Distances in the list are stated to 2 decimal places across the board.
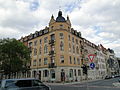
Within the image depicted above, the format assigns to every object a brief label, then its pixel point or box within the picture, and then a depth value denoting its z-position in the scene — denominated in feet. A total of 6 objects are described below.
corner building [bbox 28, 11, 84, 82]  79.19
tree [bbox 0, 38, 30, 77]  56.68
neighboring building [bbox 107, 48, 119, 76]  173.33
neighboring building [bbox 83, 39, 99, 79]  104.35
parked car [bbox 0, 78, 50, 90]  22.14
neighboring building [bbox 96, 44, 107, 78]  135.02
